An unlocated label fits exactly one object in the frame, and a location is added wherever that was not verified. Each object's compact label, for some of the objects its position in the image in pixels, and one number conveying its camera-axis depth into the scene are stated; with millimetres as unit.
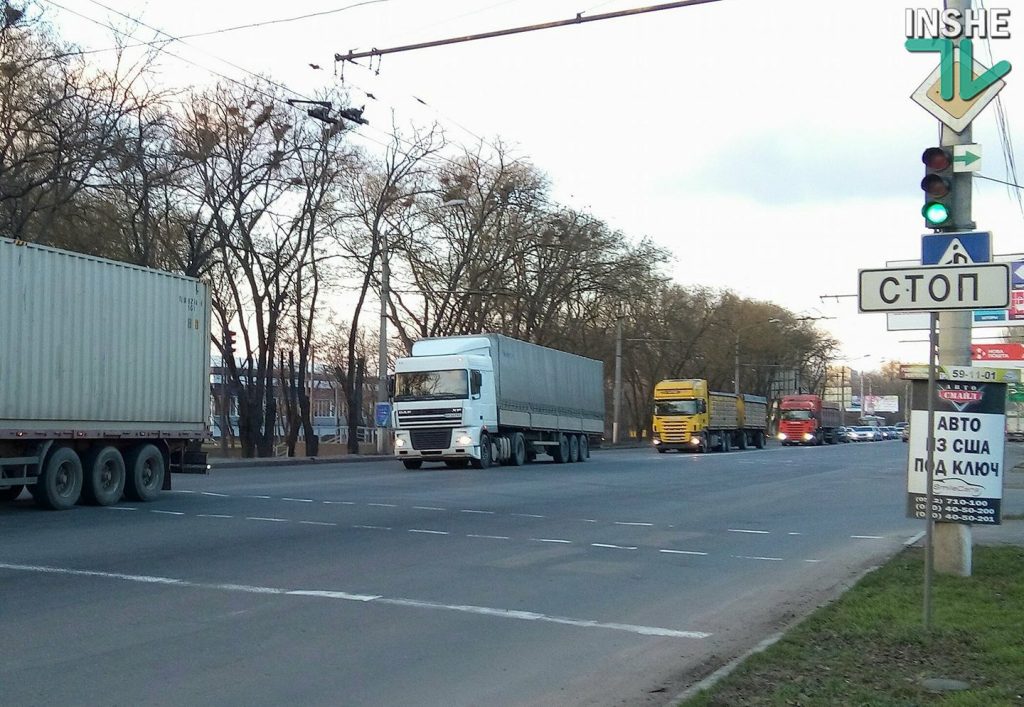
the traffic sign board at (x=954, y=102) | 10438
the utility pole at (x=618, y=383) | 62562
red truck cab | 79500
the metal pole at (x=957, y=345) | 10492
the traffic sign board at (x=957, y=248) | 9242
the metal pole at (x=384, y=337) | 41750
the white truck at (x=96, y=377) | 16578
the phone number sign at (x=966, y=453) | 9969
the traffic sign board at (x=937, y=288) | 8211
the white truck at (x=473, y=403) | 32312
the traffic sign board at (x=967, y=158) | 10344
